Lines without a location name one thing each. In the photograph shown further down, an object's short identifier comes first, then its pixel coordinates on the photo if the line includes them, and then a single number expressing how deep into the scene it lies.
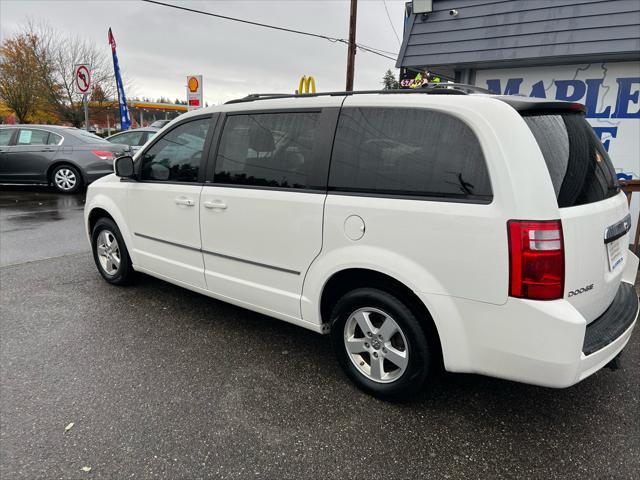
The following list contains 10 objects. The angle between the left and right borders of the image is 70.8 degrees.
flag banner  22.97
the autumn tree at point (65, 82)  27.33
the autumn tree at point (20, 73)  26.20
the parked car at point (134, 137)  12.41
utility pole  17.70
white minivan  2.11
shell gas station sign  11.65
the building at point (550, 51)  5.53
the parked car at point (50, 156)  10.16
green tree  52.74
